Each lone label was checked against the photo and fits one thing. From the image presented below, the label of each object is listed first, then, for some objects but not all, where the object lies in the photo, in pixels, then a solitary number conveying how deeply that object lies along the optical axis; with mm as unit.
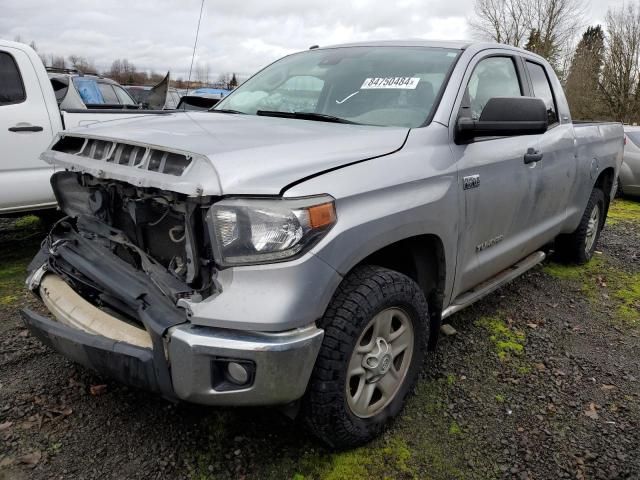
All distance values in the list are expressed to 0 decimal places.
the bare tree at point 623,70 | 27312
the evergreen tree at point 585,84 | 27438
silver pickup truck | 1839
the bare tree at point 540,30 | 28875
